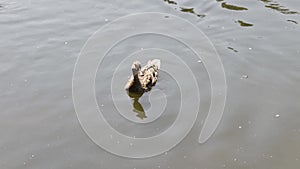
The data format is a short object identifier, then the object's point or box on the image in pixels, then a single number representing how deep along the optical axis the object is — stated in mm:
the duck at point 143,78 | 7537
